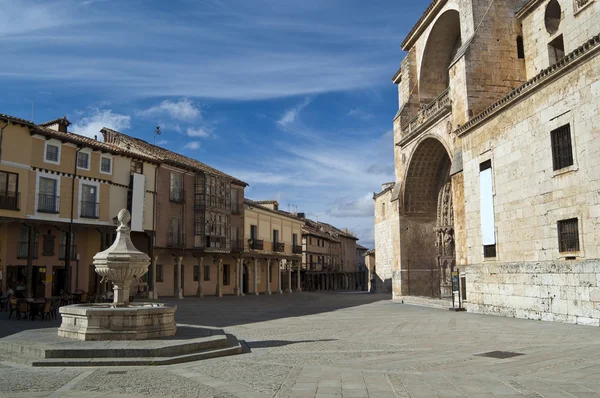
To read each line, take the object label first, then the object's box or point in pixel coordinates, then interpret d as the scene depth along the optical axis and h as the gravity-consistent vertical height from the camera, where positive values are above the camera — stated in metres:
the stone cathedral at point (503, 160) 12.84 +3.31
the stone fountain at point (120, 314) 9.46 -0.94
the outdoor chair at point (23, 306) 15.35 -1.21
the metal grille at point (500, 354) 8.64 -1.61
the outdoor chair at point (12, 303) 15.80 -1.17
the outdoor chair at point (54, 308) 16.45 -1.47
